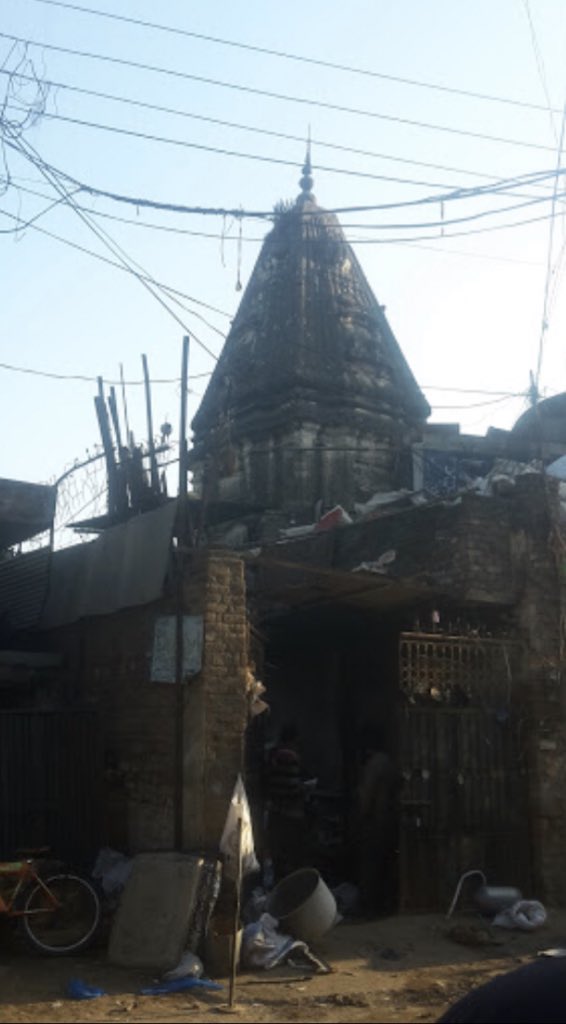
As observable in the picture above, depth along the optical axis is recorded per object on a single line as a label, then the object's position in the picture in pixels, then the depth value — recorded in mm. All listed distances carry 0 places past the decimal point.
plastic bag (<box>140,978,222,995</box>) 7746
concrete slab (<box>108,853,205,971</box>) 8219
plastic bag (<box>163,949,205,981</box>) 8008
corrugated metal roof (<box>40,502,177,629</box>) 10070
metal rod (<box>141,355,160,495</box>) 11873
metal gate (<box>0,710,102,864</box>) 9914
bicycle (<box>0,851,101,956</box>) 8648
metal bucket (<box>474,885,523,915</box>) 10172
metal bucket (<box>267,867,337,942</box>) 8945
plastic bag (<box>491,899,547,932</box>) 9844
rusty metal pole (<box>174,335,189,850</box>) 9289
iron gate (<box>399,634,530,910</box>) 10383
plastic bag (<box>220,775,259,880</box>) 8594
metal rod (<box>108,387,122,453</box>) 12602
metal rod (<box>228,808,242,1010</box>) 7604
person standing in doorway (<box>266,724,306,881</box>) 10664
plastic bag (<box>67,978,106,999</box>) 7520
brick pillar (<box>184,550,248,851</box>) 9117
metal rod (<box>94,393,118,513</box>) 12461
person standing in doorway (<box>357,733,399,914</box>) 10641
